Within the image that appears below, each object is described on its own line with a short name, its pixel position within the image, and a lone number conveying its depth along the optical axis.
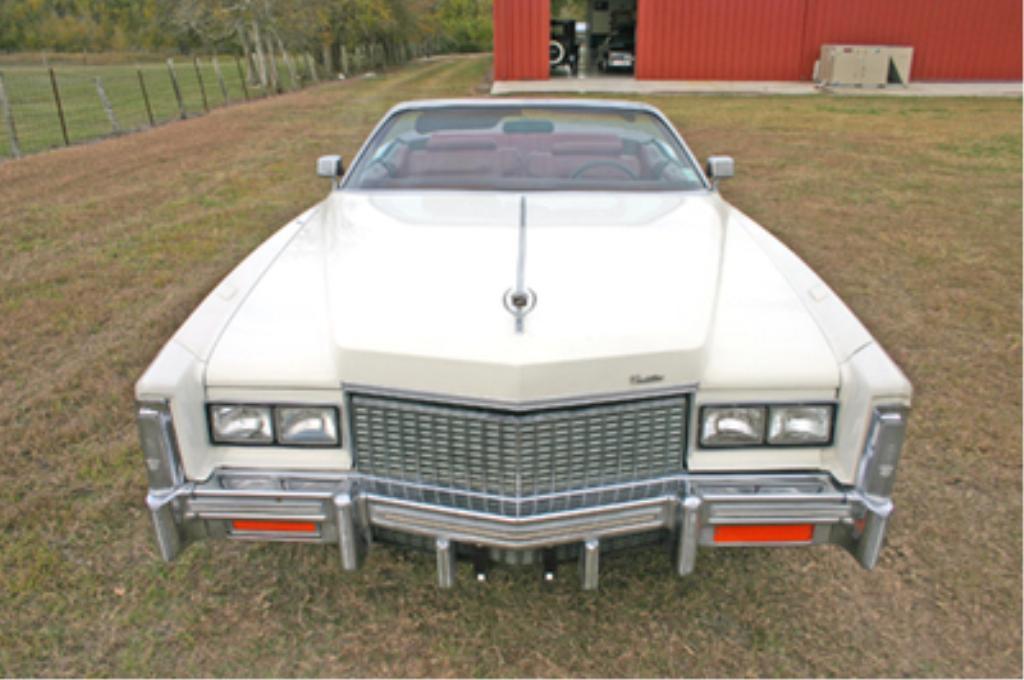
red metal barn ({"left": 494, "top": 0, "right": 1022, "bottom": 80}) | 20.69
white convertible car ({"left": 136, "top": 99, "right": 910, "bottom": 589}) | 1.99
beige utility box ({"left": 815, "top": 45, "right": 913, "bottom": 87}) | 20.34
